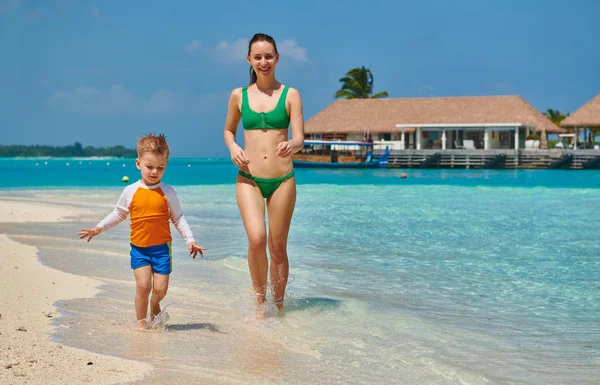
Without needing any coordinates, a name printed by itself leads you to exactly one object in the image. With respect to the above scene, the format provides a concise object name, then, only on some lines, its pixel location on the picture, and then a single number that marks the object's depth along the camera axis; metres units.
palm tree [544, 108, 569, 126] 84.86
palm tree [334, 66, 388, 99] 71.38
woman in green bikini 4.58
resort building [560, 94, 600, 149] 53.03
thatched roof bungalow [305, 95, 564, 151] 57.88
